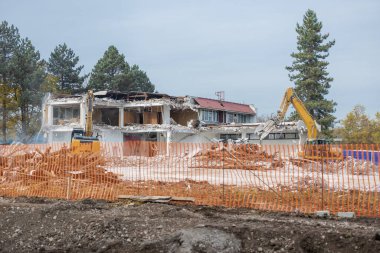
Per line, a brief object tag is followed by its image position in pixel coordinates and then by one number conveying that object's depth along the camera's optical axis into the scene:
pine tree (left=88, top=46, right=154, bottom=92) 64.25
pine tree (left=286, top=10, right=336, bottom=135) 50.55
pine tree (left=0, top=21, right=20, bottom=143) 54.34
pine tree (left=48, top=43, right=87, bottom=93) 60.97
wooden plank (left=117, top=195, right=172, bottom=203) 12.84
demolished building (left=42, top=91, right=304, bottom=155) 49.12
